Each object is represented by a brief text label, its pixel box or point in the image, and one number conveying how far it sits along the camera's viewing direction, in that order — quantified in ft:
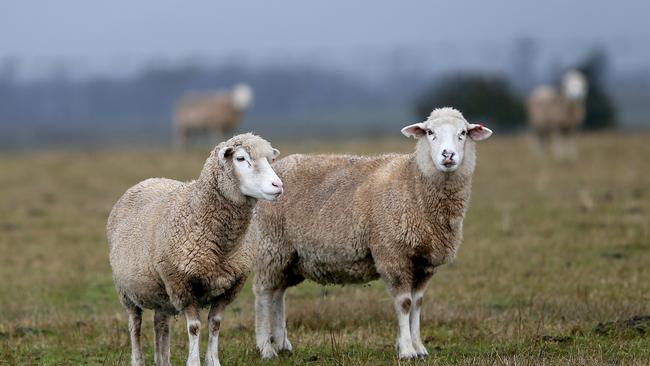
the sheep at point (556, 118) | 196.00
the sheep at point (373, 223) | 58.65
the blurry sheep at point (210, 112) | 228.02
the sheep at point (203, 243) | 52.65
